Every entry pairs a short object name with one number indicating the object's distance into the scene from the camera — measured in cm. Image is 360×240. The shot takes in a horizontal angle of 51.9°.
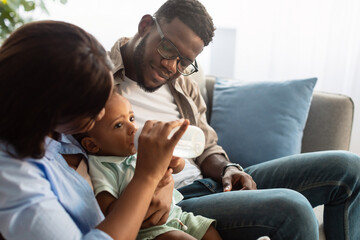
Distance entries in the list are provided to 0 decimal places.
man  115
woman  68
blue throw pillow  174
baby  99
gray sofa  181
